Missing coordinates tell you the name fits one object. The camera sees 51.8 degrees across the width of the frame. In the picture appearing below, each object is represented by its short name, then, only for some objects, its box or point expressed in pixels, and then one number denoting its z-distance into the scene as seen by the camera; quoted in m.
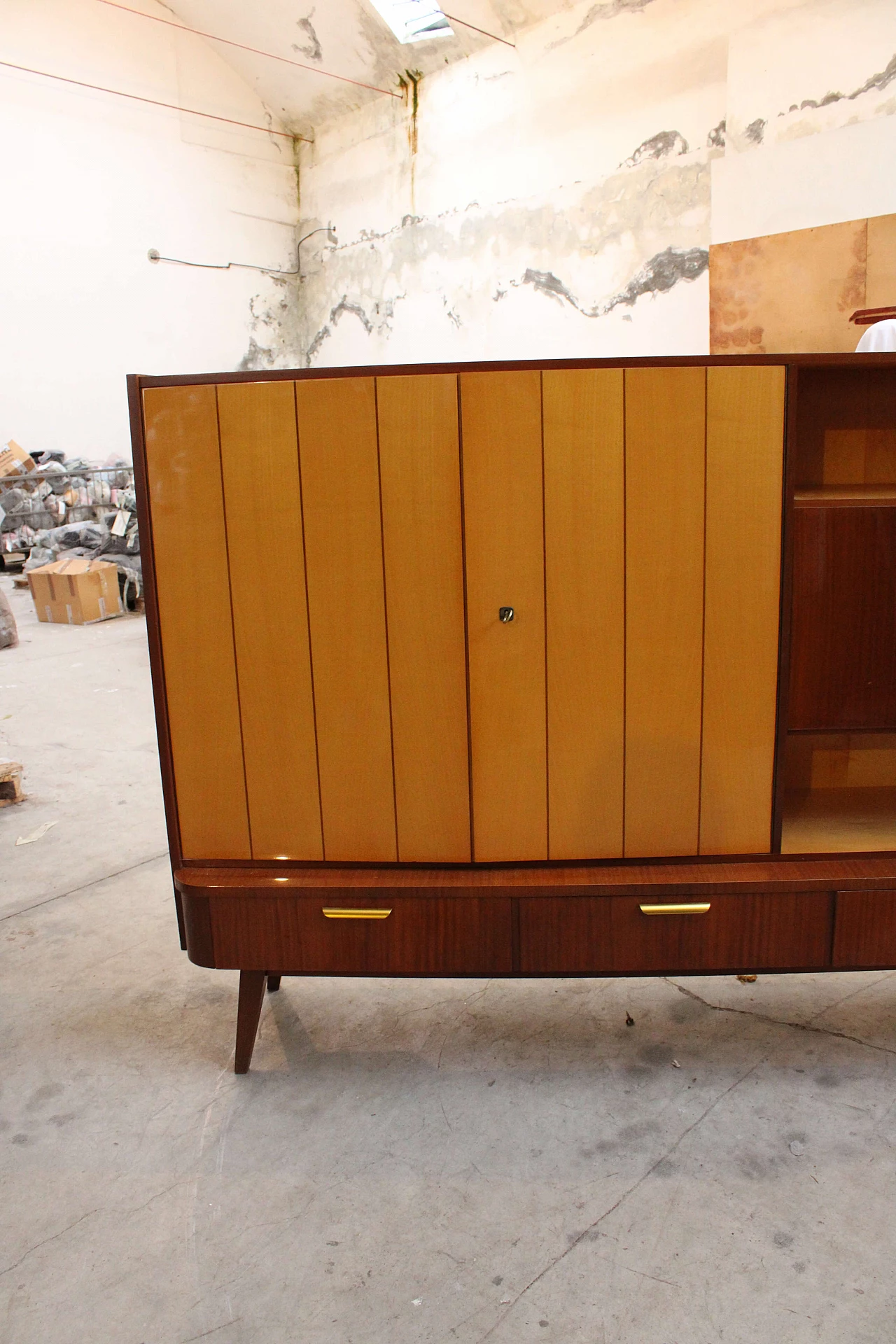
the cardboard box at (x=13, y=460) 7.20
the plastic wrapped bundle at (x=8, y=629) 5.64
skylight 6.76
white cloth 2.01
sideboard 1.50
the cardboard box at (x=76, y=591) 6.38
